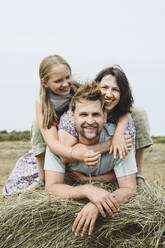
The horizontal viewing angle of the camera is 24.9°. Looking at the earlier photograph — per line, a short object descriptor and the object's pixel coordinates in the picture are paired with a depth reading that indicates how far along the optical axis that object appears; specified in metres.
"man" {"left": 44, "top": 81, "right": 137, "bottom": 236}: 2.89
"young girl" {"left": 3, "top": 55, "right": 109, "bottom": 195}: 3.75
